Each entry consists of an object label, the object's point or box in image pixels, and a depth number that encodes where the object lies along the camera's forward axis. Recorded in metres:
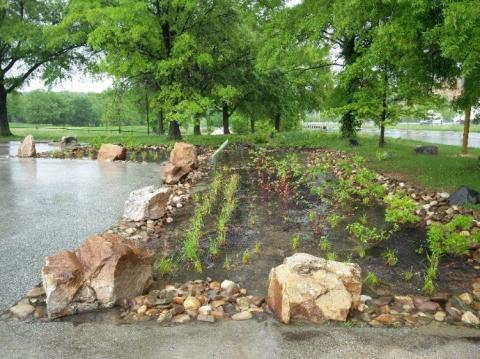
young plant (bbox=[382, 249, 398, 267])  5.13
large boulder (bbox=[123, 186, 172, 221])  6.77
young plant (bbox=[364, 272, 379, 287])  4.53
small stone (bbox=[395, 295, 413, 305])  4.11
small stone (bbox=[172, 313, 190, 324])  3.74
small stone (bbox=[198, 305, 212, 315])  3.88
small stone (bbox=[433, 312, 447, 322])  3.81
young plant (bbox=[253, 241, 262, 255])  5.44
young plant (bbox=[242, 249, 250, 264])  5.14
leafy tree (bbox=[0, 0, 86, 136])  24.38
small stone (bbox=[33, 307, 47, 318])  3.80
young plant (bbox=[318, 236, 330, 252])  5.61
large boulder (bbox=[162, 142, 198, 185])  10.36
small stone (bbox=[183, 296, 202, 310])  3.98
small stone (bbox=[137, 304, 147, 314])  3.89
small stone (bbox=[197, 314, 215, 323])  3.74
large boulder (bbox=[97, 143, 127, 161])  15.31
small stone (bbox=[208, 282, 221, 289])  4.43
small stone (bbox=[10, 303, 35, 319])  3.79
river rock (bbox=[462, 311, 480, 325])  3.74
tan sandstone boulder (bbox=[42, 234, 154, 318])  3.83
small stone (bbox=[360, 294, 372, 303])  4.13
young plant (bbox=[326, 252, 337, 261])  5.12
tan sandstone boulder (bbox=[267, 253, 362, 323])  3.73
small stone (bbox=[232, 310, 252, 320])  3.79
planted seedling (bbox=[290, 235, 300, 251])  5.64
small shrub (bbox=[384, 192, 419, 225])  5.82
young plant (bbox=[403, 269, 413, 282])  4.68
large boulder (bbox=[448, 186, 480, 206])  7.08
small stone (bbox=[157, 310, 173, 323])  3.76
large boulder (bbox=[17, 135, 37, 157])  16.06
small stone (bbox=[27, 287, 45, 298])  4.14
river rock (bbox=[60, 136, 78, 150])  21.03
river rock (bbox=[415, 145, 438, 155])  13.87
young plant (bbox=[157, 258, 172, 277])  4.84
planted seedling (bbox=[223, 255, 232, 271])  4.98
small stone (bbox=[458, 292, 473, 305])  4.14
